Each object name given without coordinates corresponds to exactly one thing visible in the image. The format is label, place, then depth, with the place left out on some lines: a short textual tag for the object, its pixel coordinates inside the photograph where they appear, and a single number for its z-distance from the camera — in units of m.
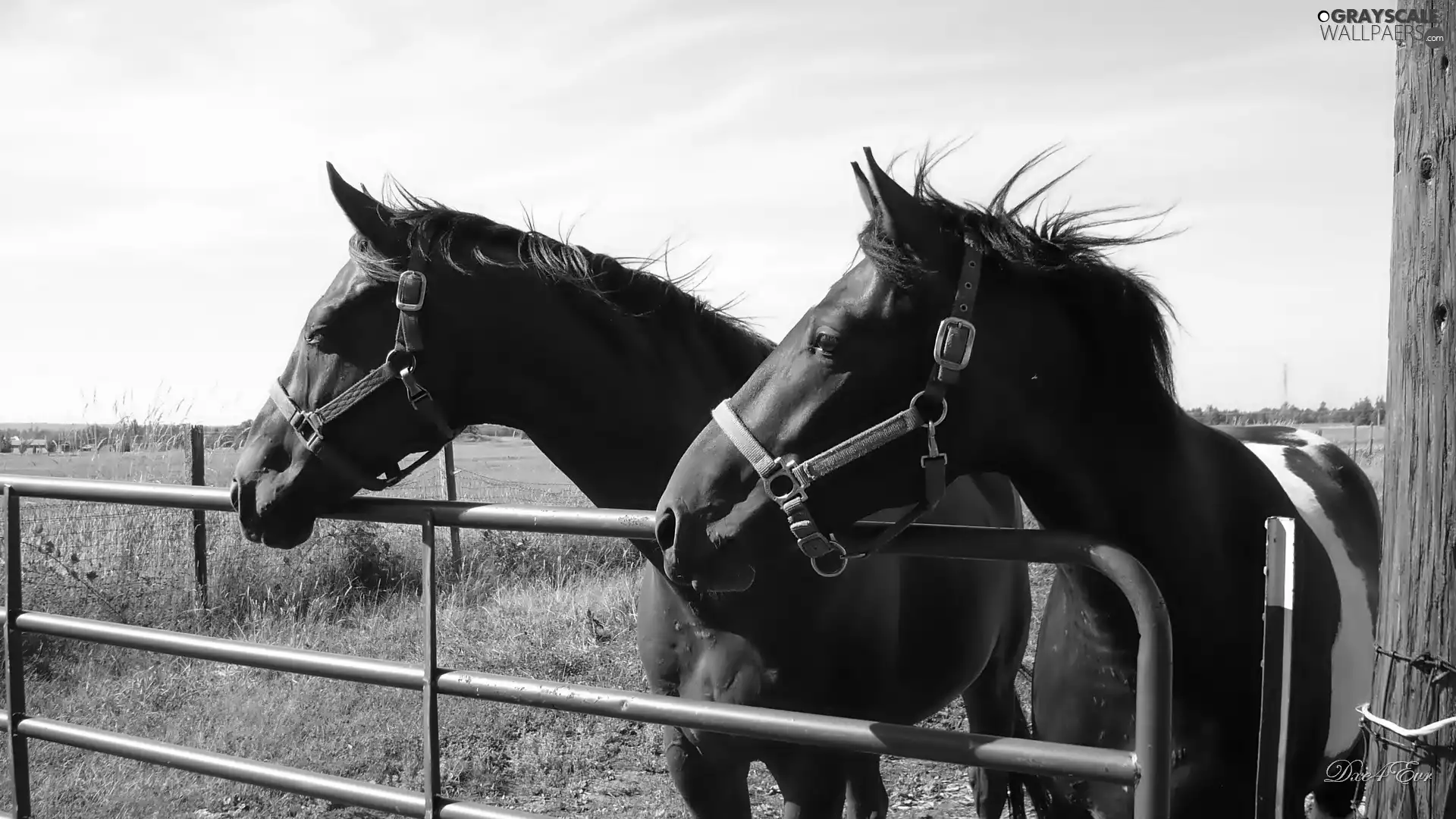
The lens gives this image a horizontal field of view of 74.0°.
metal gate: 1.44
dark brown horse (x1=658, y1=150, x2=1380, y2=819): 1.89
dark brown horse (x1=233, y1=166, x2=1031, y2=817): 2.62
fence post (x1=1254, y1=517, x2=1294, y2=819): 1.40
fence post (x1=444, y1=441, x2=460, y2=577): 8.07
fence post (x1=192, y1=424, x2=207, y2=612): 6.60
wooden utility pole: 1.51
